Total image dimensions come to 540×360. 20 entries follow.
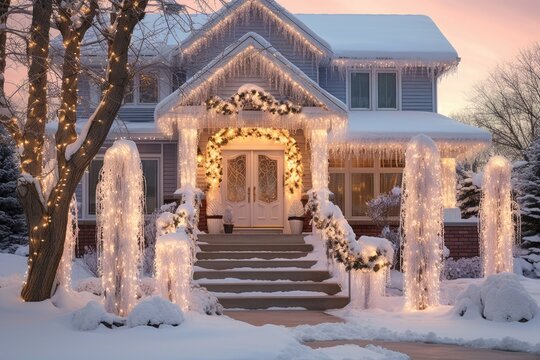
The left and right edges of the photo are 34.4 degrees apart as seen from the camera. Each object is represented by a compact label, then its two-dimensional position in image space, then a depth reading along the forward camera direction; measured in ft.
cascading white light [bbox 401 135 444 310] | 49.78
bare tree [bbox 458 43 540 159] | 147.95
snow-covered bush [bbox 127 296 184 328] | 35.76
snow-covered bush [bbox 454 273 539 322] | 42.98
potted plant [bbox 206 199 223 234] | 70.64
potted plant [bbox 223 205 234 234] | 71.00
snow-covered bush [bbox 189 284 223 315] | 44.96
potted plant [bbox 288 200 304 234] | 70.64
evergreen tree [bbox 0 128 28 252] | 88.48
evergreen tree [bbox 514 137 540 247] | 83.76
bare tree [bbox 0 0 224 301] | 38.65
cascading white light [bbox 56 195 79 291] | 42.70
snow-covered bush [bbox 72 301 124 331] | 35.42
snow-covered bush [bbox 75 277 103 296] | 48.37
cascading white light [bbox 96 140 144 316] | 40.93
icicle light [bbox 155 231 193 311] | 44.80
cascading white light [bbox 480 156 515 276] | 58.80
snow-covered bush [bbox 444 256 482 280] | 71.20
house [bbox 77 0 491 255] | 67.00
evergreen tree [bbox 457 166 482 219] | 93.43
